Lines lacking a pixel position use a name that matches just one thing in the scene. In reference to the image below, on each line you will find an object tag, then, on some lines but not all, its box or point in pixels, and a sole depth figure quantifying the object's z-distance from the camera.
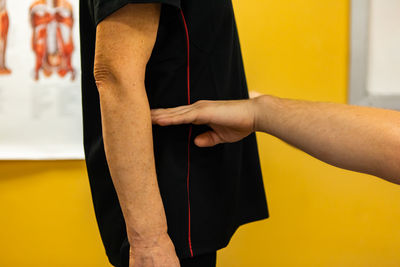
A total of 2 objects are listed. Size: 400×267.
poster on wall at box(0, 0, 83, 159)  1.51
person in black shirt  0.62
